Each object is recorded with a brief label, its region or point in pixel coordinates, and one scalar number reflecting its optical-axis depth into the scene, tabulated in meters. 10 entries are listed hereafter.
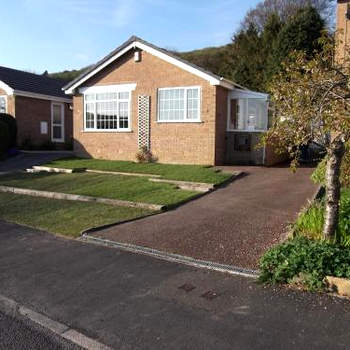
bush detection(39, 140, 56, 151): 22.97
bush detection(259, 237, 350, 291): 4.74
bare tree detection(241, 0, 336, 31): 35.78
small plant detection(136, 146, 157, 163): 17.20
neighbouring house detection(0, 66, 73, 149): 21.98
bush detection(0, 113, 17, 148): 21.00
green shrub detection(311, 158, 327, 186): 9.17
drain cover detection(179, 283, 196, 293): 4.95
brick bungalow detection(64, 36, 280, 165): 15.87
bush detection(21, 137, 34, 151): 22.00
